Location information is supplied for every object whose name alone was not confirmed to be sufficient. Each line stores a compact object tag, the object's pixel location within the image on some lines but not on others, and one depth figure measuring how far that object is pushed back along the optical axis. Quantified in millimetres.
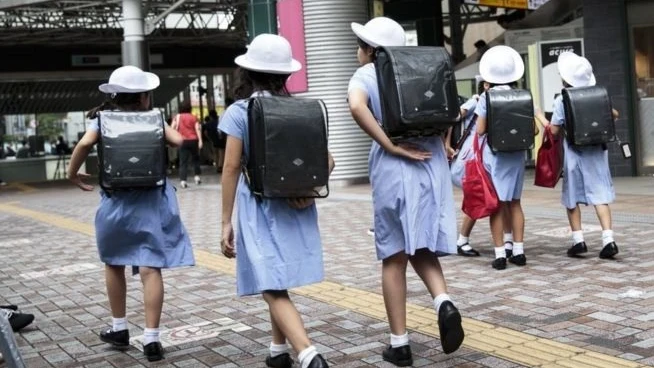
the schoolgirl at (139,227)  4945
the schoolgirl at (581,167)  7180
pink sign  15844
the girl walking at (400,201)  4406
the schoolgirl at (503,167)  6938
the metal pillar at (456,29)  24898
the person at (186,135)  17516
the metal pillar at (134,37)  18812
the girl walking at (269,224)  4086
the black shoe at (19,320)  5630
